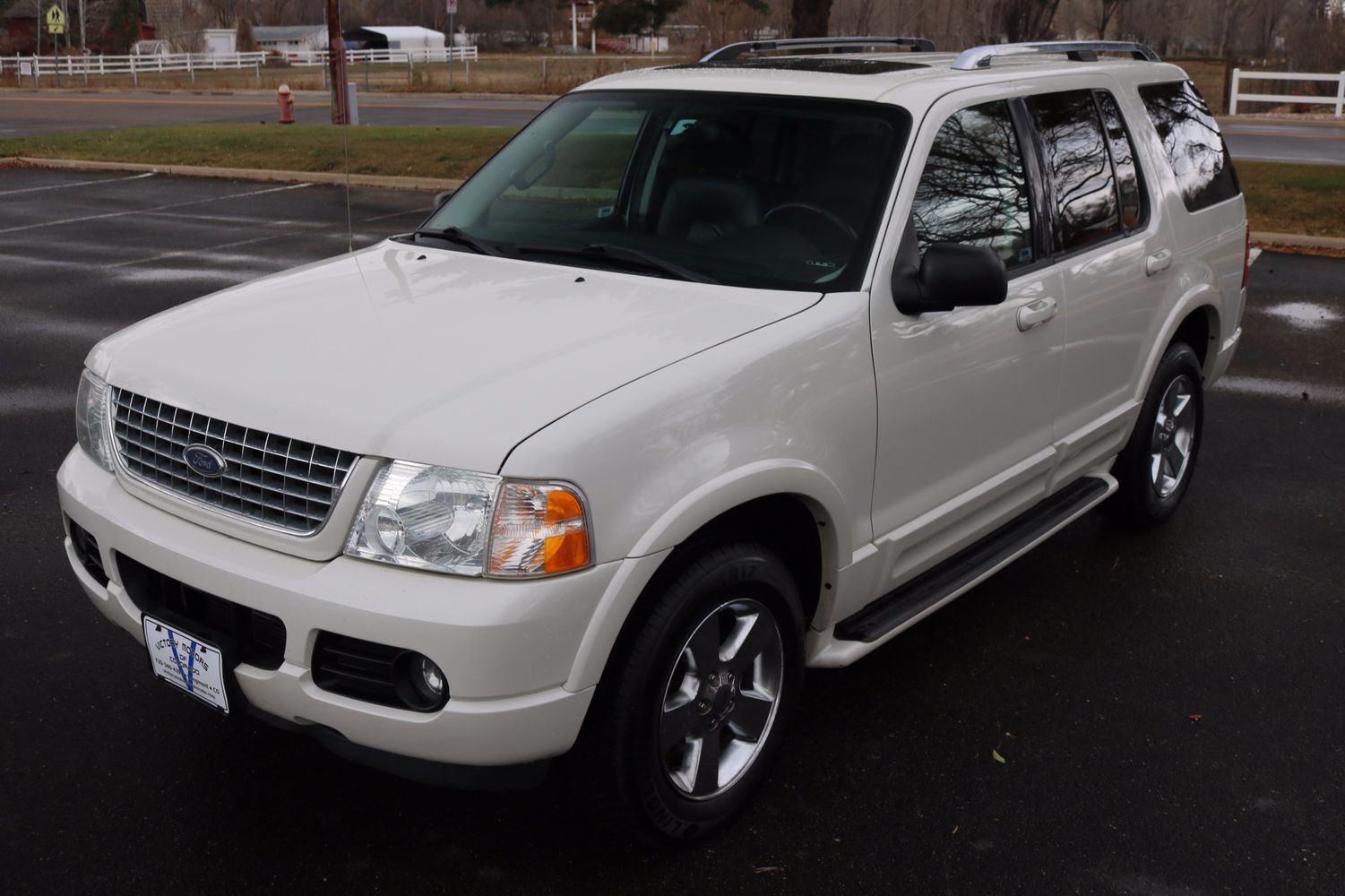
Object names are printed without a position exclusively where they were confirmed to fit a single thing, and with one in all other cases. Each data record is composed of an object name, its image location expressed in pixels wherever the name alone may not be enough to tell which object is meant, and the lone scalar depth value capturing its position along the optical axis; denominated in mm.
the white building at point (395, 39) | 90625
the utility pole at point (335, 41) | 16684
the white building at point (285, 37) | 93156
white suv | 2865
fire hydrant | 26969
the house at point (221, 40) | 73812
